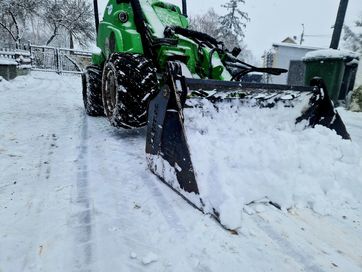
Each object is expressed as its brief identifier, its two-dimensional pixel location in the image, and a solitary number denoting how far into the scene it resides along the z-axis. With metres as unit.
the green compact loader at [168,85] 2.28
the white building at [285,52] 23.69
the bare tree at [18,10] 20.08
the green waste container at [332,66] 7.53
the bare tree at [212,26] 31.31
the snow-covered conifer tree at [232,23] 31.44
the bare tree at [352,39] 23.93
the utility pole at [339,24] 9.31
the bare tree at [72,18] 22.84
